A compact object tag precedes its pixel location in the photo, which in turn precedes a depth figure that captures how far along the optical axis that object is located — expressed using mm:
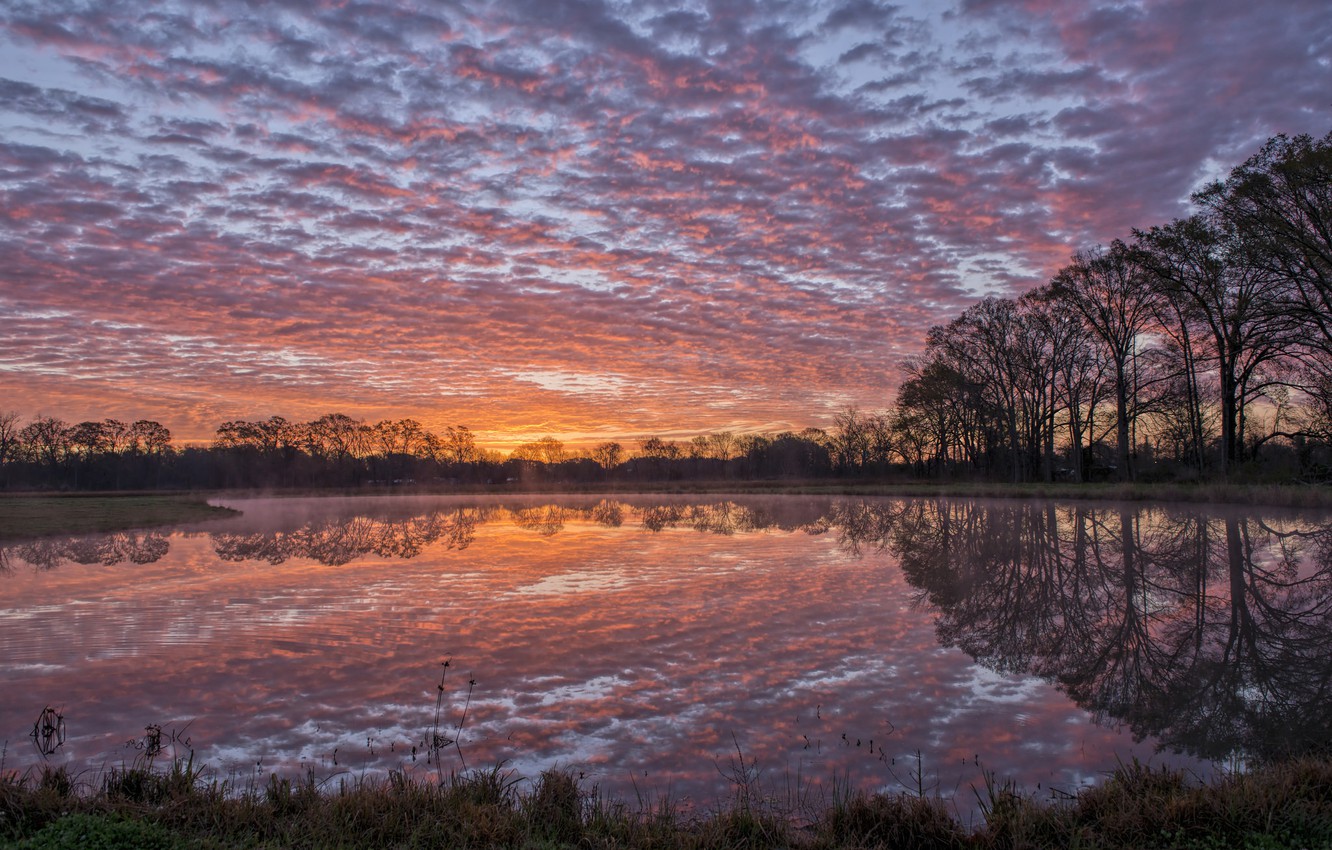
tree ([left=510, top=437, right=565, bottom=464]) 132875
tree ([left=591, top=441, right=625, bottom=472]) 134250
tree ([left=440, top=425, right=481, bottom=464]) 126125
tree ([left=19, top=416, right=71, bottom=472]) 98000
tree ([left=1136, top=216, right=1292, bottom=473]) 31422
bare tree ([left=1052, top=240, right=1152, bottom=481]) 41719
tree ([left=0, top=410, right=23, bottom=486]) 87312
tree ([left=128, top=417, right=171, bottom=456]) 108625
